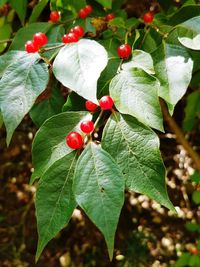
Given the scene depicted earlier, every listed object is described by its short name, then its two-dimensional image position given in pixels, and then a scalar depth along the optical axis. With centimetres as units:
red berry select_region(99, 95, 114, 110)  15
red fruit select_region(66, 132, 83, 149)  15
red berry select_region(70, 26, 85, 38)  19
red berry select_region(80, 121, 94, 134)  15
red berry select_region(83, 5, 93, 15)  21
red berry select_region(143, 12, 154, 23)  20
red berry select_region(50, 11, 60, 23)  21
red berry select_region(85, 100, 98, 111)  16
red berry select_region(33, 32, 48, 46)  18
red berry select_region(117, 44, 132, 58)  17
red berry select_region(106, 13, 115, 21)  21
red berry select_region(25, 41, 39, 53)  17
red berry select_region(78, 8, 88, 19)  21
